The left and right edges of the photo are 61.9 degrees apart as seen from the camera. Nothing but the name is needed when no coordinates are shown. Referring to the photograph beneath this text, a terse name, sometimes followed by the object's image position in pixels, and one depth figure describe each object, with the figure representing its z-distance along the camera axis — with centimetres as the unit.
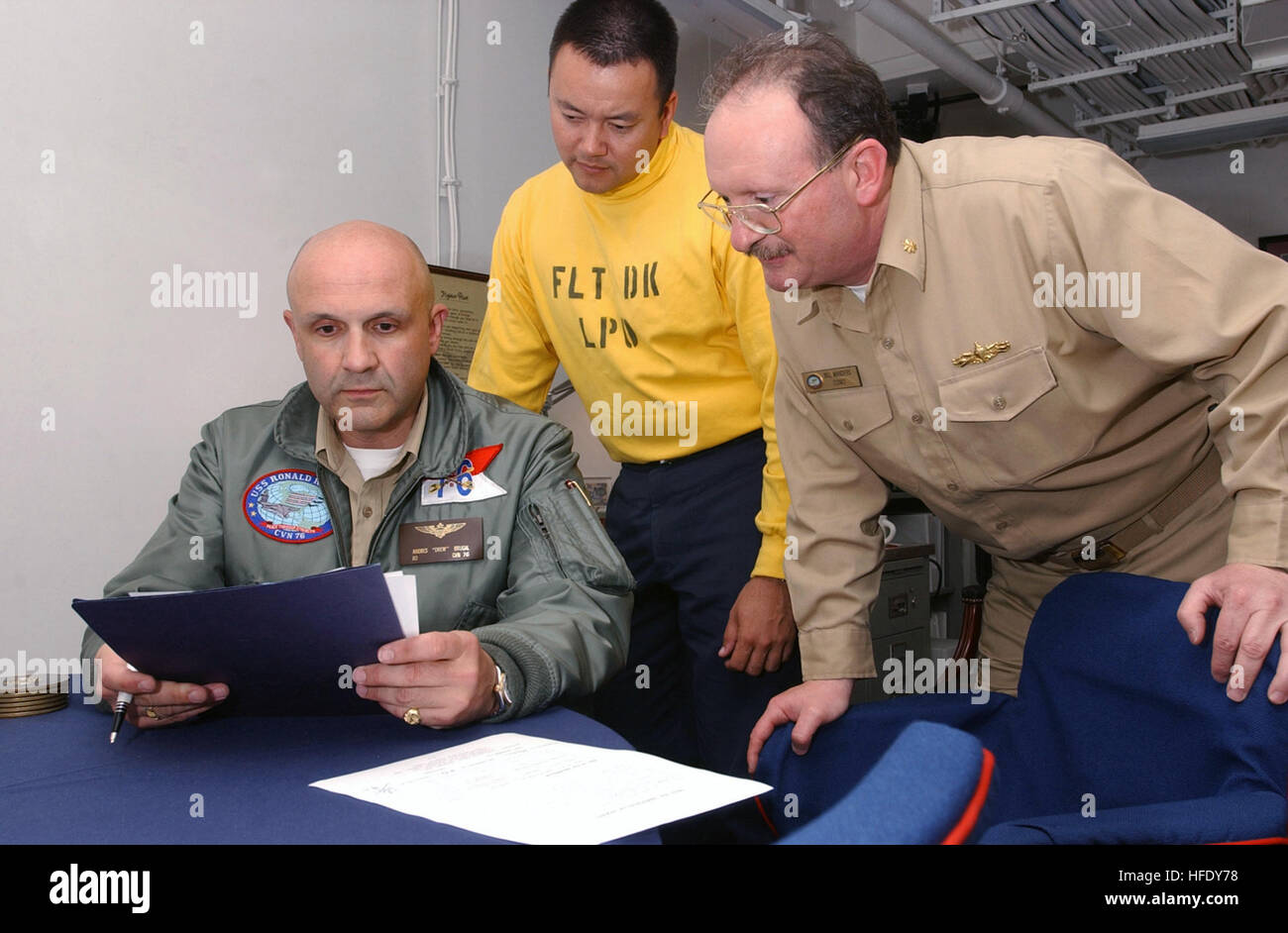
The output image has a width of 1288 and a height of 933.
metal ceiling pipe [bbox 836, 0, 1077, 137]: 387
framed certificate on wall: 295
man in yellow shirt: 198
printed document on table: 81
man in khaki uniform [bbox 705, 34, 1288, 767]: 137
